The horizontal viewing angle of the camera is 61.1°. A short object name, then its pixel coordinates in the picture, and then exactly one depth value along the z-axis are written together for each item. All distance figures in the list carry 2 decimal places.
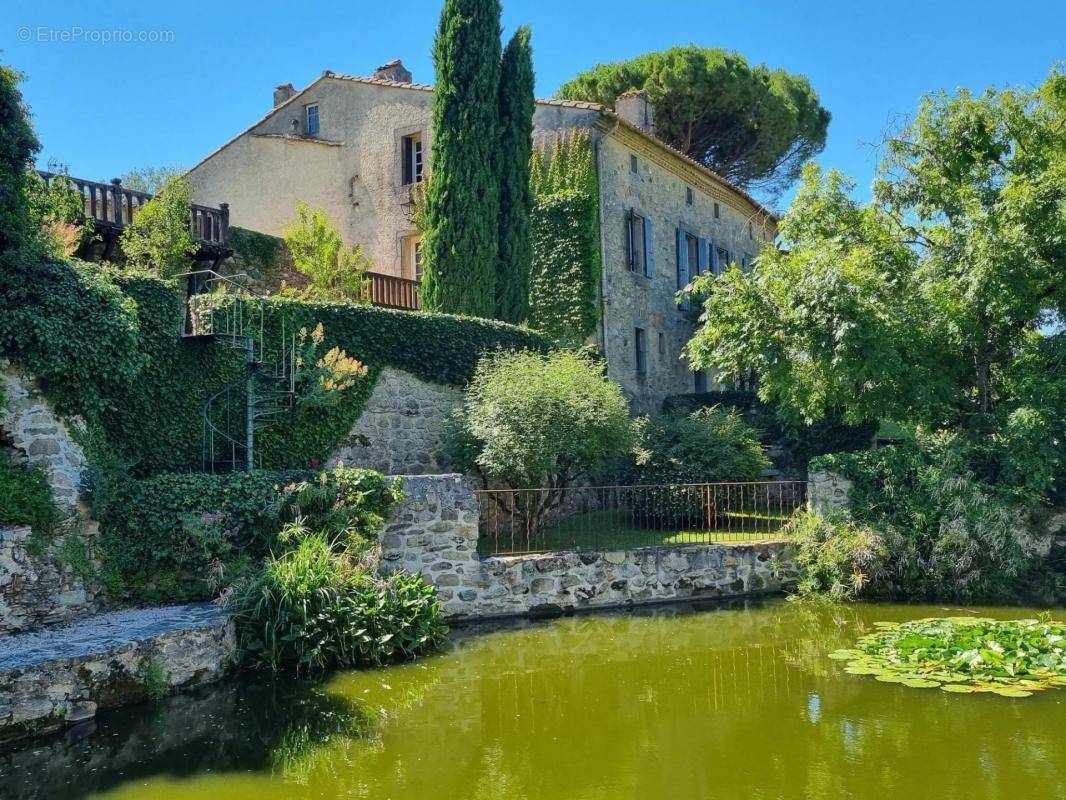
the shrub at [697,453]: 15.28
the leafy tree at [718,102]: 29.05
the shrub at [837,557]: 12.38
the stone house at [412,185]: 20.67
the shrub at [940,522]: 12.30
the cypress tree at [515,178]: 18.38
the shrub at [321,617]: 9.14
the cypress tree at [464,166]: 17.69
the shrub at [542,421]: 13.18
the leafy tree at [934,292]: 13.25
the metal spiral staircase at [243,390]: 11.82
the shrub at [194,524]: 9.70
